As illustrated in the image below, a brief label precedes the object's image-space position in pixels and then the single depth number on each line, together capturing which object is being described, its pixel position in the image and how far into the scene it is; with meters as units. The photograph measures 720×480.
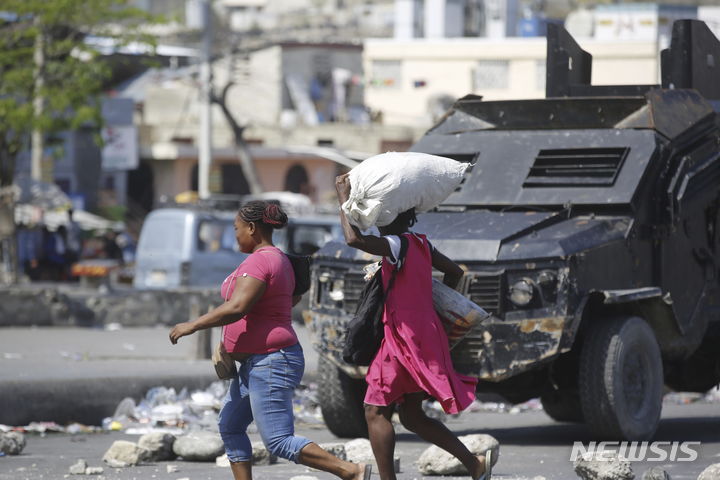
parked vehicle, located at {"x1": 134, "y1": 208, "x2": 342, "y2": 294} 44.81
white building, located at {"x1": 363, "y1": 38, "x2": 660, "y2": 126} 108.06
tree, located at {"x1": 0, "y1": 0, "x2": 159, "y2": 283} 45.31
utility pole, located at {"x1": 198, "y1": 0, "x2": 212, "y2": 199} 75.06
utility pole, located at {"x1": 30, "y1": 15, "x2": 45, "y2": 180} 45.81
